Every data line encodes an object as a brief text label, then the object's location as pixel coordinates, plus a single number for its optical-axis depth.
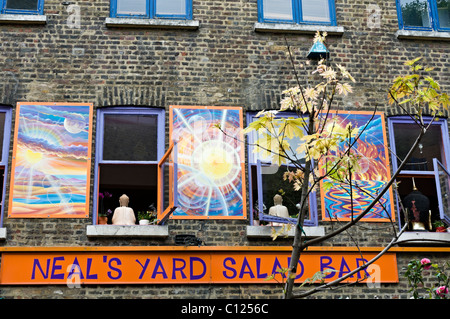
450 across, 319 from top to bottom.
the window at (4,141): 10.74
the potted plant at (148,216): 10.75
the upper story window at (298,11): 12.11
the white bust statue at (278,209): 10.89
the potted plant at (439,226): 11.19
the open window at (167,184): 9.68
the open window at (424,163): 11.33
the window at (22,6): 11.62
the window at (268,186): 10.91
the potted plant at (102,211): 10.66
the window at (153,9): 11.82
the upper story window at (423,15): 12.41
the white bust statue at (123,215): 10.66
